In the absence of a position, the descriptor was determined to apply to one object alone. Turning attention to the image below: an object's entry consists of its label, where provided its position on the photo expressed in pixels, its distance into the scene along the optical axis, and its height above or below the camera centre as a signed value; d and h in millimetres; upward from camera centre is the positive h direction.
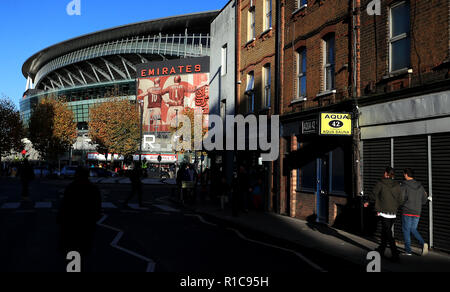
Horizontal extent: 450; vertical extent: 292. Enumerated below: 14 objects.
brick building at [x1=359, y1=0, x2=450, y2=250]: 9750 +1445
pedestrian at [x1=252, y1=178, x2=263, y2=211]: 19250 -1428
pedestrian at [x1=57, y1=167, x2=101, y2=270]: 6121 -737
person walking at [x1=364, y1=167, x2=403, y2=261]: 8633 -844
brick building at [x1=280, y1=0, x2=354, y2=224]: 13547 +1859
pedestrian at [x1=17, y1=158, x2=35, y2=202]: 20516 -599
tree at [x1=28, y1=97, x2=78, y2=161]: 65688 +4423
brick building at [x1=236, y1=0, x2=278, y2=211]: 19031 +4191
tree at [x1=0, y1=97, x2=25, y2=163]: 65438 +4446
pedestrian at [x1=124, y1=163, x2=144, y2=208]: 19438 -919
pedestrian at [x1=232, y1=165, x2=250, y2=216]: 18109 -1024
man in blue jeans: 8852 -800
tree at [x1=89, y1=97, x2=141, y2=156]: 61156 +4365
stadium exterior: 81562 +19811
